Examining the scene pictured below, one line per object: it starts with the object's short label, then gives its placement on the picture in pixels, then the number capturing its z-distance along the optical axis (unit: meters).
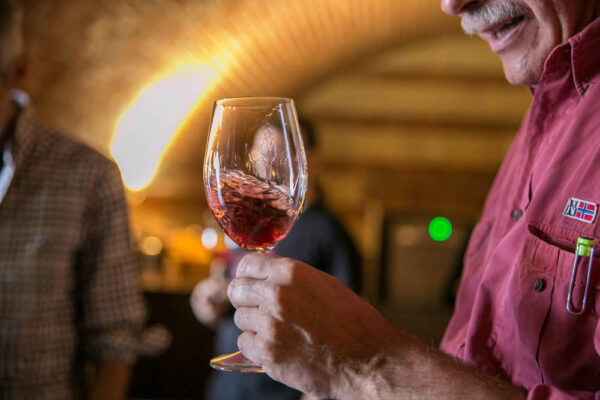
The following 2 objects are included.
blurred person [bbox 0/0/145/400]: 1.63
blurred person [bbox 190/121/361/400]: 2.55
